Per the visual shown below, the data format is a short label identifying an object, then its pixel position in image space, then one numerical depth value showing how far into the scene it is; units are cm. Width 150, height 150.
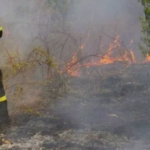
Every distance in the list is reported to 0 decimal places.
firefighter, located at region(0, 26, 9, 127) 934
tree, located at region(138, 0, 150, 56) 1167
